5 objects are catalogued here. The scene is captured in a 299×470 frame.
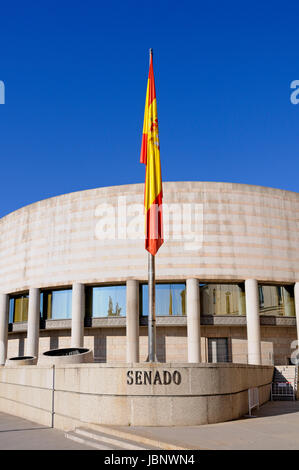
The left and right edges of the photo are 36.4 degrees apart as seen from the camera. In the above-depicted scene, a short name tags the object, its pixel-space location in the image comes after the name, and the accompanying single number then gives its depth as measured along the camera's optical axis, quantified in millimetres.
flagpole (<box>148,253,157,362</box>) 15828
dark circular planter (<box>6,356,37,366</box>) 24141
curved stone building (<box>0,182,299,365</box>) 36938
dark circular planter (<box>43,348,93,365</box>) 19250
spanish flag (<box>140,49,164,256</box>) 17000
